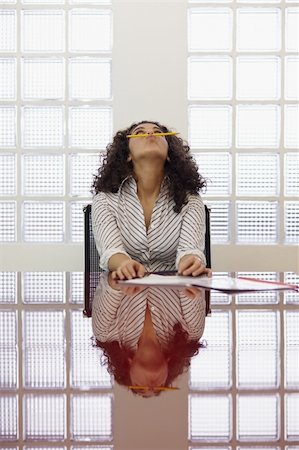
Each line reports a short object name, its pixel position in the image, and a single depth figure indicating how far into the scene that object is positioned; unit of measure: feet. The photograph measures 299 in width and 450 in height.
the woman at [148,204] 8.96
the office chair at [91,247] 9.95
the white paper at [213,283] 5.86
